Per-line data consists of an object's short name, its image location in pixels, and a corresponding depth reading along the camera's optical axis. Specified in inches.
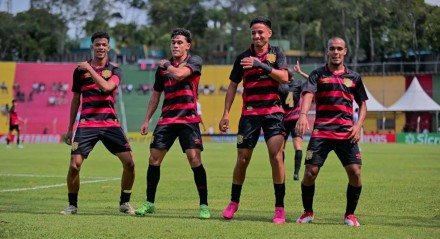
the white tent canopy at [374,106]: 2183.8
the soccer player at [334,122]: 400.8
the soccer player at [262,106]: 413.4
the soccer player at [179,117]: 437.1
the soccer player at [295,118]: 697.0
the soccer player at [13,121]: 1574.8
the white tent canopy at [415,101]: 2148.5
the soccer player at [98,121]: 450.3
